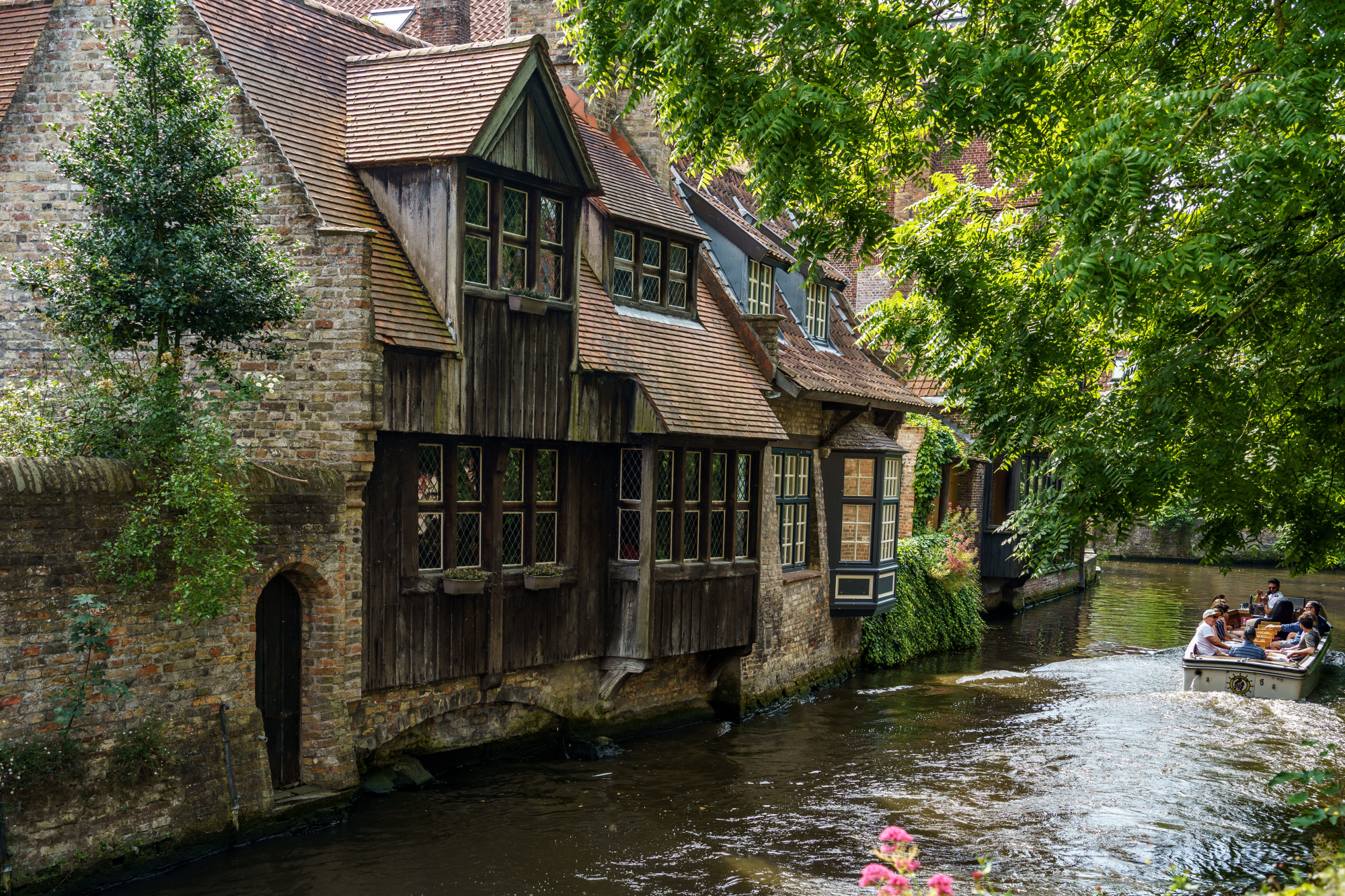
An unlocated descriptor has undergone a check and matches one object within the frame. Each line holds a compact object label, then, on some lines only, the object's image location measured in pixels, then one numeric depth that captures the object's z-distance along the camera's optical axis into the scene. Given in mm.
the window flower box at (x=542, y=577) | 13844
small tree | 9891
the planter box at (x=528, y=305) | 13211
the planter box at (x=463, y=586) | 12742
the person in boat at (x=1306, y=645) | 21062
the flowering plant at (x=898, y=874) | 5055
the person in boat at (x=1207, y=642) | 20656
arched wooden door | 11547
